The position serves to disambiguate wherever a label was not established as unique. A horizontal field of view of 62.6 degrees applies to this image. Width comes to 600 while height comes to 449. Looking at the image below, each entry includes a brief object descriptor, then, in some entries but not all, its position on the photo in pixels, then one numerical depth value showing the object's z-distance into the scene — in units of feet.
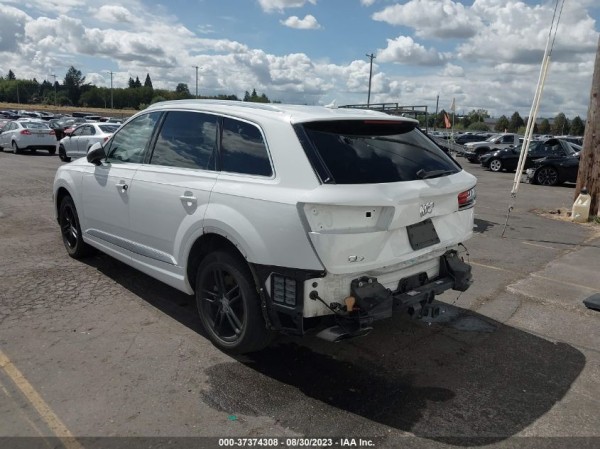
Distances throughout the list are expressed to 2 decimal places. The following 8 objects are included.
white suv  9.88
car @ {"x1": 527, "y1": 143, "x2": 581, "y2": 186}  57.47
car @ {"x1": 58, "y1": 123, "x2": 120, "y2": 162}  57.16
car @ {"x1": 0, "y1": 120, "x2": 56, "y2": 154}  70.74
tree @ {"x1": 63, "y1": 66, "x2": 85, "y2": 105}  501.56
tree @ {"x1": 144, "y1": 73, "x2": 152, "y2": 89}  565.08
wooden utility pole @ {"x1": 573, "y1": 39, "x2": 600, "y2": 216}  33.27
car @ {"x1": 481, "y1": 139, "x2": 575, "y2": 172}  62.95
